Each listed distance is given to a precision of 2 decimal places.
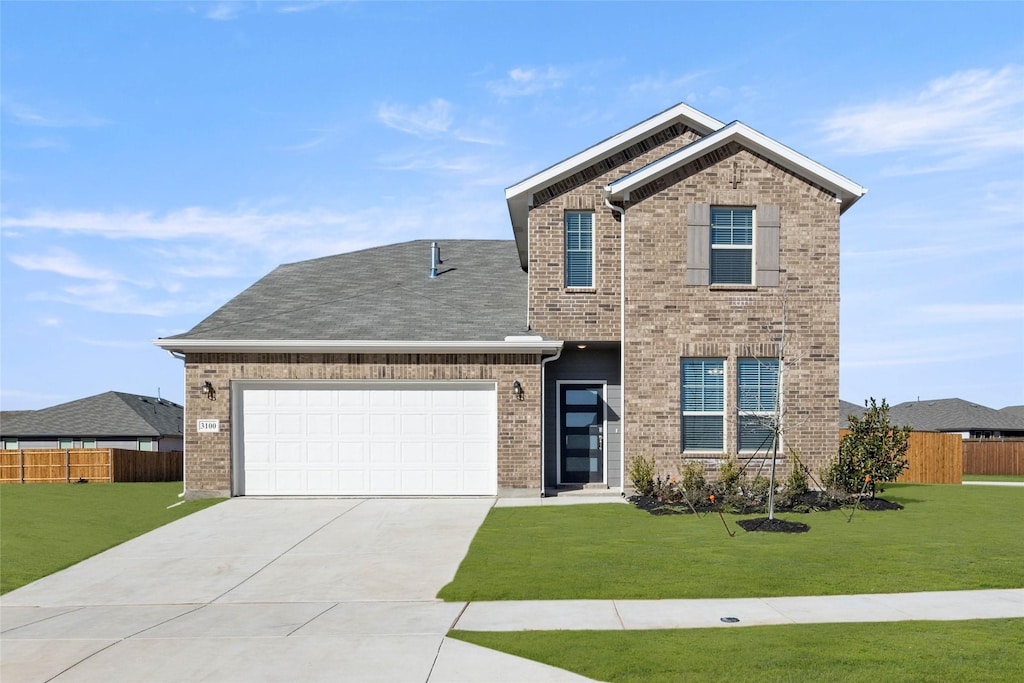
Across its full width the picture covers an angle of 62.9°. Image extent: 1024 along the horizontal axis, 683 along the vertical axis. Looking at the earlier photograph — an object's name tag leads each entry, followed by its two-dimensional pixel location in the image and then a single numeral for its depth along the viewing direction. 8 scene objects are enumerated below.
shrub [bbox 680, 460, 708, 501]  16.91
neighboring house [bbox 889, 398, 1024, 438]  47.34
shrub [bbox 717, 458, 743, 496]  17.14
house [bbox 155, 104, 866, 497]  18.02
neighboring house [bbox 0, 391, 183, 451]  37.91
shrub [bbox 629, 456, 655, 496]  17.50
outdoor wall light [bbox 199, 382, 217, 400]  18.11
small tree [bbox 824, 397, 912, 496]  16.77
